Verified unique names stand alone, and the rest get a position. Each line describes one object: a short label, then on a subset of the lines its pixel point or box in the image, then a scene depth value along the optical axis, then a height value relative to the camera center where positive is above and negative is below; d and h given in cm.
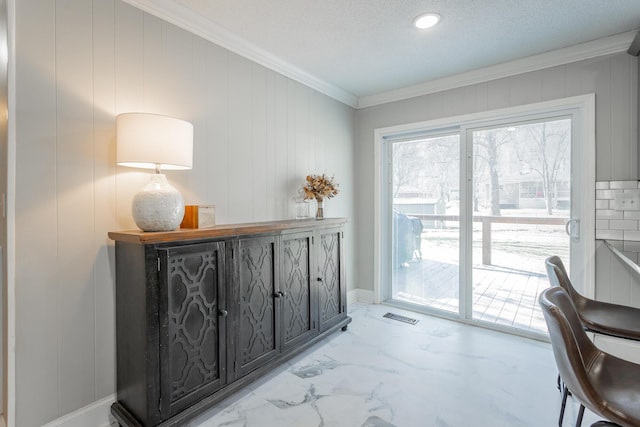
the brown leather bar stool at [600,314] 166 -64
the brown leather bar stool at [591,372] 105 -67
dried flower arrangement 304 +21
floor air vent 325 -119
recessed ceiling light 214 +134
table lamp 161 +30
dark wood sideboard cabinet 160 -64
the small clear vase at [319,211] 311 -2
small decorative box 198 -4
